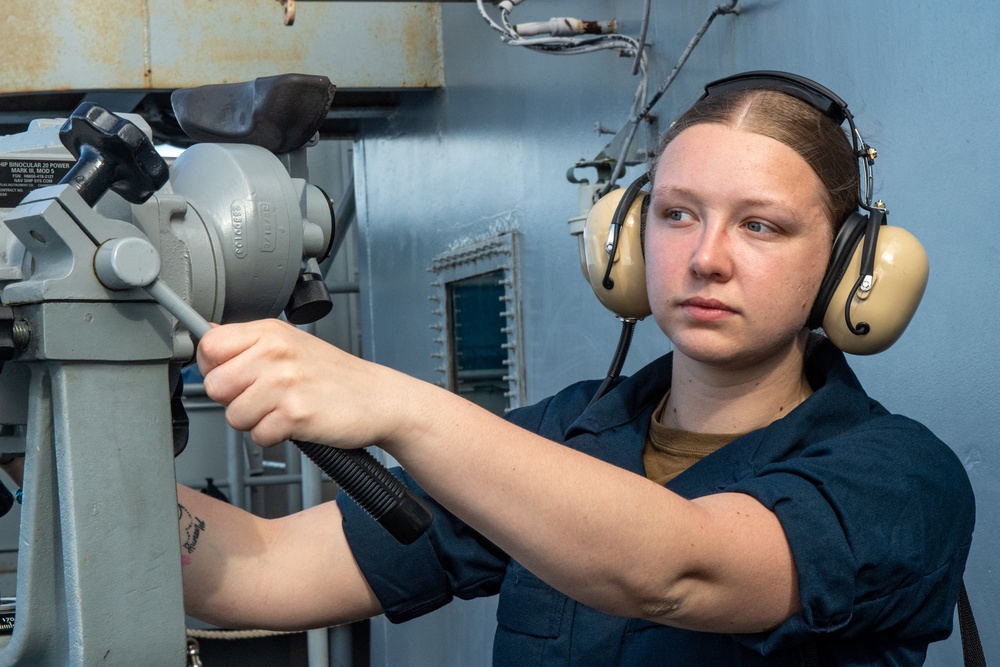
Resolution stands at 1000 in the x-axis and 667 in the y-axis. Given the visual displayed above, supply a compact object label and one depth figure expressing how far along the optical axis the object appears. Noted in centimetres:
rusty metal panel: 299
